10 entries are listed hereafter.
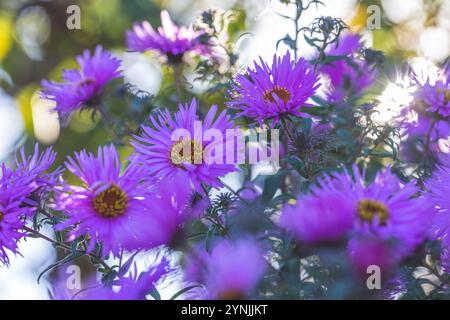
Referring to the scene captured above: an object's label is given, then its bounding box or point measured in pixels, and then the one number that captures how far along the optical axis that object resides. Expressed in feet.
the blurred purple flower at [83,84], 1.64
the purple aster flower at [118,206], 1.24
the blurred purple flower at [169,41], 1.67
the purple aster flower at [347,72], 1.64
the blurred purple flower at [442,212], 1.25
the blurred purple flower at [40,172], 1.31
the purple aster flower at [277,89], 1.31
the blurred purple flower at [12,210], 1.30
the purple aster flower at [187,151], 1.27
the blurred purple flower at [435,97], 1.42
